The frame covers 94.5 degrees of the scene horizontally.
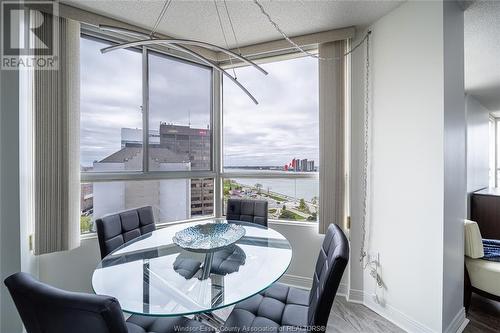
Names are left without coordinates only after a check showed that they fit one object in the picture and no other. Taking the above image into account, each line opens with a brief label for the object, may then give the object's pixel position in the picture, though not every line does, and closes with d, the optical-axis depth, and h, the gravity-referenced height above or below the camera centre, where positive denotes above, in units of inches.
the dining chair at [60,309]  27.7 -17.6
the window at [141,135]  90.2 +13.9
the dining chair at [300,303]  41.6 -34.2
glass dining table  45.4 -26.0
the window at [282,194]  106.6 -13.7
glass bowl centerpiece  66.7 -22.4
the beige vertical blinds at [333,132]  95.0 +14.1
